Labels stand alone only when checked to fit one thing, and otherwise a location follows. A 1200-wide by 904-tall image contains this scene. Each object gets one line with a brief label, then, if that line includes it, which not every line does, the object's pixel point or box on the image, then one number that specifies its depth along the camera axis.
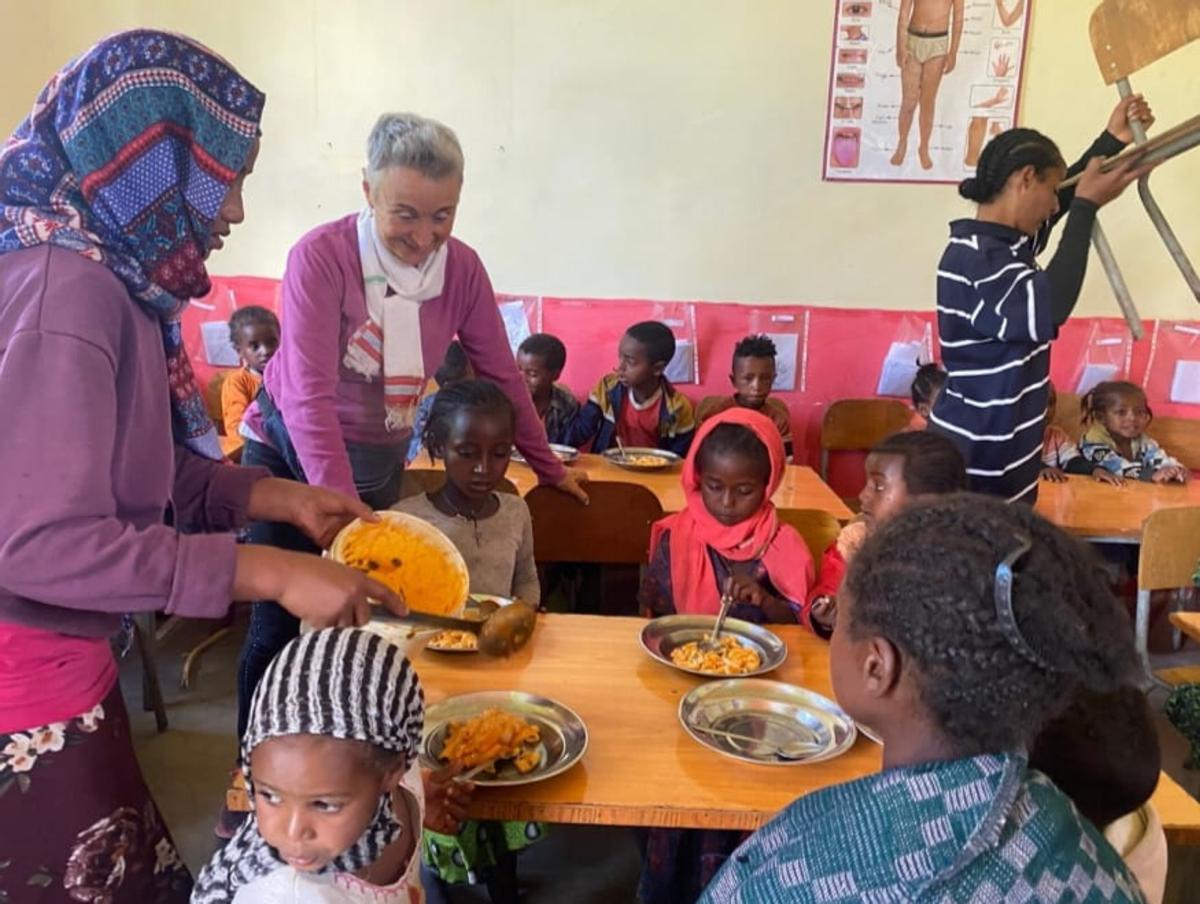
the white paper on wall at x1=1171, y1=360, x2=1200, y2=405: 4.68
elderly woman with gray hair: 2.25
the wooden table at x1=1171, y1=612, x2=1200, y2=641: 2.53
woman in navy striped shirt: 2.62
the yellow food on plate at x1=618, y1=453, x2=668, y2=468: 3.98
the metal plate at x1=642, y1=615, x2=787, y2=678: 1.98
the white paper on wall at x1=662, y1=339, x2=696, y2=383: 4.79
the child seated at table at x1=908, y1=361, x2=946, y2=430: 4.44
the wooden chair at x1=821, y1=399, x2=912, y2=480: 4.70
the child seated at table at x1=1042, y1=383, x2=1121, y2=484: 4.17
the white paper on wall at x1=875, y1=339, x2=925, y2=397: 4.71
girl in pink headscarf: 2.60
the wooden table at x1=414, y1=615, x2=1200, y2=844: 1.44
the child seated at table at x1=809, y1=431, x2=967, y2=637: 2.42
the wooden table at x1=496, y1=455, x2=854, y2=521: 3.46
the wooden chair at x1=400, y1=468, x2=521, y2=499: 3.15
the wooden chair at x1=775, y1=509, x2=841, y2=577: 2.85
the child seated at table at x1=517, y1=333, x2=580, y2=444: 4.31
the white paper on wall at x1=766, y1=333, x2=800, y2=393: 4.74
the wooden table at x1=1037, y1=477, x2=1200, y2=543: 3.46
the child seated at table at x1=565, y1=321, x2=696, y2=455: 4.48
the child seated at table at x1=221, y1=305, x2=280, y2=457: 4.36
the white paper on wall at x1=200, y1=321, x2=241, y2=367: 4.88
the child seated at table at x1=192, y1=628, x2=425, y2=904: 1.23
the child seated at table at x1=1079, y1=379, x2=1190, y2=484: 4.32
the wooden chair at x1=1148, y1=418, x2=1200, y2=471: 4.61
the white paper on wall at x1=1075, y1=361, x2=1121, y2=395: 4.71
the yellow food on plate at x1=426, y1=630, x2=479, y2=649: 1.92
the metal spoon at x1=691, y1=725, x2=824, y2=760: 1.62
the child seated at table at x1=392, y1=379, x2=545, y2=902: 2.57
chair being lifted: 2.62
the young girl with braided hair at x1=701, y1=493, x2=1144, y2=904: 0.89
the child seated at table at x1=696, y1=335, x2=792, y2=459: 4.41
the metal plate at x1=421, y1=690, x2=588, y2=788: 1.50
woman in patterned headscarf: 1.12
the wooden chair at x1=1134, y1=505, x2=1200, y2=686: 2.89
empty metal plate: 1.64
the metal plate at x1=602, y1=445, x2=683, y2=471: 3.96
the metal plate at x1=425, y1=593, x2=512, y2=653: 1.92
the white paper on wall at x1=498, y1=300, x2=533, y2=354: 4.77
